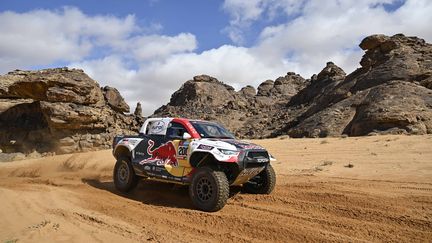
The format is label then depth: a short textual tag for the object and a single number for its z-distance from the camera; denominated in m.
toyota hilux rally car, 7.23
